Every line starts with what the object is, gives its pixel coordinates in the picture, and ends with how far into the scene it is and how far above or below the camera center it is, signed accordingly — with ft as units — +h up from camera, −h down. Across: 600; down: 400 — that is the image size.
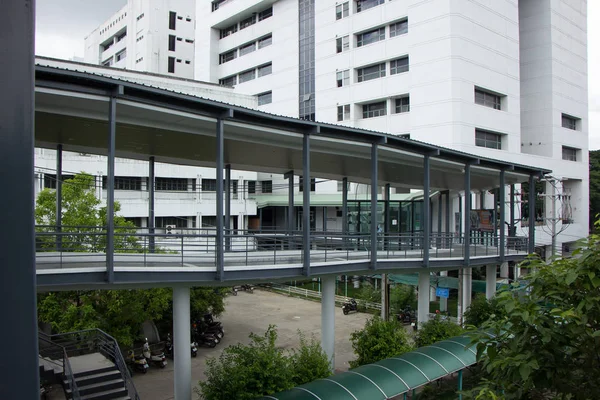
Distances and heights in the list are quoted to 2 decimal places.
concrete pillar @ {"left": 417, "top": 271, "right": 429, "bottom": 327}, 66.28 -12.44
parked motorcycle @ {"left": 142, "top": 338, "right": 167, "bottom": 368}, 68.64 -21.81
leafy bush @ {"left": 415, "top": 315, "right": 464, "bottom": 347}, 58.08 -15.38
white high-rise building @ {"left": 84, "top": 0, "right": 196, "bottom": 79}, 199.41 +80.21
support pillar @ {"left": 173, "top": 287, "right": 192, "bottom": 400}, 41.39 -12.02
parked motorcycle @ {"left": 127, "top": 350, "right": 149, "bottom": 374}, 66.28 -21.76
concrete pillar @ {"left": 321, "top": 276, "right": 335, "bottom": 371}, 52.24 -11.80
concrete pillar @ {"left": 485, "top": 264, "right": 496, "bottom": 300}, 77.87 -11.55
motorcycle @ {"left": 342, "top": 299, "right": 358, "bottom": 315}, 103.24 -21.43
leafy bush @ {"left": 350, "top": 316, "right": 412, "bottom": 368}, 52.60 -15.10
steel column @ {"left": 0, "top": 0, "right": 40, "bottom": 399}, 9.93 +0.02
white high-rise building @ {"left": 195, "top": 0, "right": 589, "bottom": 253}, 116.78 +41.39
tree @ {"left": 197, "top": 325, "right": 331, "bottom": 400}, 38.37 -13.90
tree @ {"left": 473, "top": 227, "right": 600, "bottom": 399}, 17.71 -5.07
